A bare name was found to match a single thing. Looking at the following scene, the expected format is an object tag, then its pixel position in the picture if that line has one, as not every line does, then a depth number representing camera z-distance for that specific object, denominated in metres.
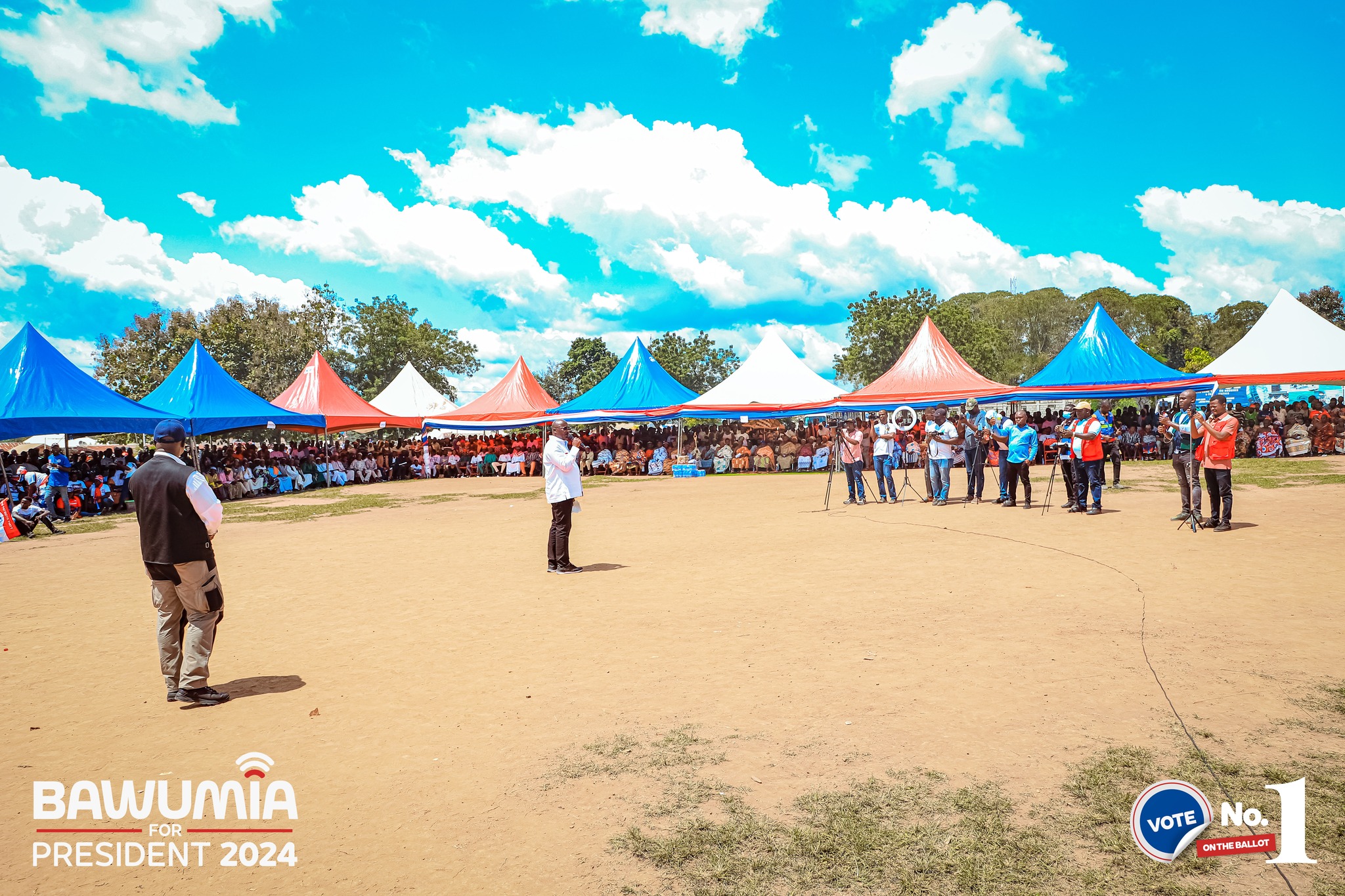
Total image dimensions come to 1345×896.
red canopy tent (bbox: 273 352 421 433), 28.83
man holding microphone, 9.43
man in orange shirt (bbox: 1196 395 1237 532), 10.60
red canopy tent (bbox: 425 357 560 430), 30.47
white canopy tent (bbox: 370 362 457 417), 33.62
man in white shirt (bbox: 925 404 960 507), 15.45
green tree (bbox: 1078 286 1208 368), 65.56
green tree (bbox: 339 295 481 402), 51.62
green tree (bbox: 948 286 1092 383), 69.06
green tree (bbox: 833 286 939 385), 51.81
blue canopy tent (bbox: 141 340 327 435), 22.31
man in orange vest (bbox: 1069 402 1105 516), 13.01
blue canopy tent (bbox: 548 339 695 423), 27.94
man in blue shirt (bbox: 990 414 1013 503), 15.07
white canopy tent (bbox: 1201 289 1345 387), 24.77
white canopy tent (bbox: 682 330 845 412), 27.19
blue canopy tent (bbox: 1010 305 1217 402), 25.00
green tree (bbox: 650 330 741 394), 71.25
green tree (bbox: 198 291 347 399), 44.91
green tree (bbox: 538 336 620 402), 86.19
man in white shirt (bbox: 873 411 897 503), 15.80
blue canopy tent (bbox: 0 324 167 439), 18.78
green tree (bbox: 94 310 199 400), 44.47
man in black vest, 5.31
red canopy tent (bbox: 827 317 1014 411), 25.39
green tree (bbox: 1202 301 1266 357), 64.50
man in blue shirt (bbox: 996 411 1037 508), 14.37
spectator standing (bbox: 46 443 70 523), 19.20
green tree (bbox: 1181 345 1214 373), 62.19
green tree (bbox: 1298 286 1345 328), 61.81
